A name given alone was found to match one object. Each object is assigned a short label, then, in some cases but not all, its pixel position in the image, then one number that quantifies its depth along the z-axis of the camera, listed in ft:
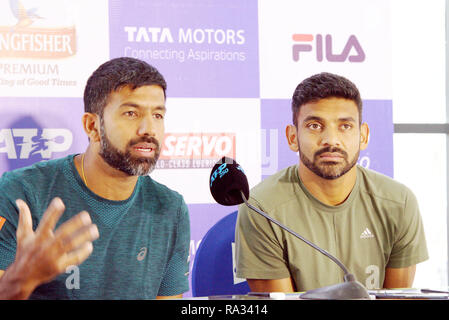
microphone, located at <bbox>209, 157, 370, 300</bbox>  7.81
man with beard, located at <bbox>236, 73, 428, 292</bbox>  8.81
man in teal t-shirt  8.71
